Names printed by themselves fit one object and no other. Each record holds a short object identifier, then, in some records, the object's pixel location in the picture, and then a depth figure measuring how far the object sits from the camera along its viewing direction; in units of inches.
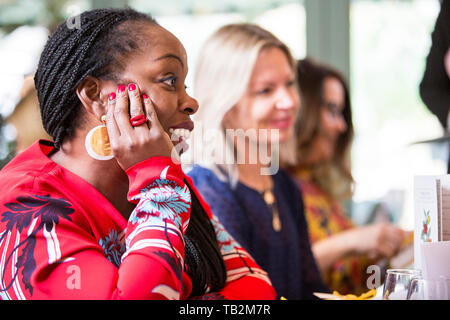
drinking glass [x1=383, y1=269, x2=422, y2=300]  53.3
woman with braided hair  49.7
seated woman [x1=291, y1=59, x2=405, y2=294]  105.9
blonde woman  78.5
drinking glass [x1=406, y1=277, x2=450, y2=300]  50.8
